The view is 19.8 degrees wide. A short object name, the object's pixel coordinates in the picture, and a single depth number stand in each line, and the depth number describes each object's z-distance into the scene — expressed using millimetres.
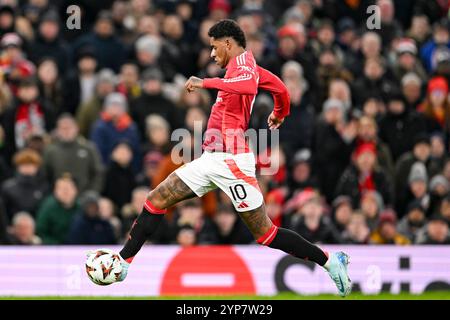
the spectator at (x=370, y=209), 18219
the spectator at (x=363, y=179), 18828
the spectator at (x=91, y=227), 17156
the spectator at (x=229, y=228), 17453
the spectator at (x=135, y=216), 17516
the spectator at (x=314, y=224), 17094
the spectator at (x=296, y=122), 19328
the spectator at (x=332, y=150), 19266
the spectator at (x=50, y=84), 19234
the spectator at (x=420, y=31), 22438
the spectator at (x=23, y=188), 17750
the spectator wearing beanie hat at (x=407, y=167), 19344
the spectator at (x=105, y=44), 20422
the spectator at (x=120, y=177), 18406
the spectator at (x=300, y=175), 18719
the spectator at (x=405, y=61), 21125
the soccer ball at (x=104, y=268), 12312
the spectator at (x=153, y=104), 19297
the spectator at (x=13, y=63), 19078
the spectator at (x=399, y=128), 19938
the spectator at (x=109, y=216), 17453
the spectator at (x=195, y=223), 17309
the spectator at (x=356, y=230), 17641
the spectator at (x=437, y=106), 20359
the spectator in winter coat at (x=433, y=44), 21875
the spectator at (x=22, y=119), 18594
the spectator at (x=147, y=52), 20000
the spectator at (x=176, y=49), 20453
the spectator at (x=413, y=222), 18422
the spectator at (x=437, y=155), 19516
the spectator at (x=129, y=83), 19594
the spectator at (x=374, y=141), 19344
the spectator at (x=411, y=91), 20453
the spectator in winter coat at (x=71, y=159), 18359
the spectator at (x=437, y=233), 17500
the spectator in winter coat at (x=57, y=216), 17531
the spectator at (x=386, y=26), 22188
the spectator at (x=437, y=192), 18812
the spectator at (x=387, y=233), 18000
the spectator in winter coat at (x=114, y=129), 18922
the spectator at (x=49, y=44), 19938
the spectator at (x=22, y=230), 16891
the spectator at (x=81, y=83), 19531
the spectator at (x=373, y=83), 20438
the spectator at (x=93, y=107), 19266
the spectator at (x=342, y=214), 17938
